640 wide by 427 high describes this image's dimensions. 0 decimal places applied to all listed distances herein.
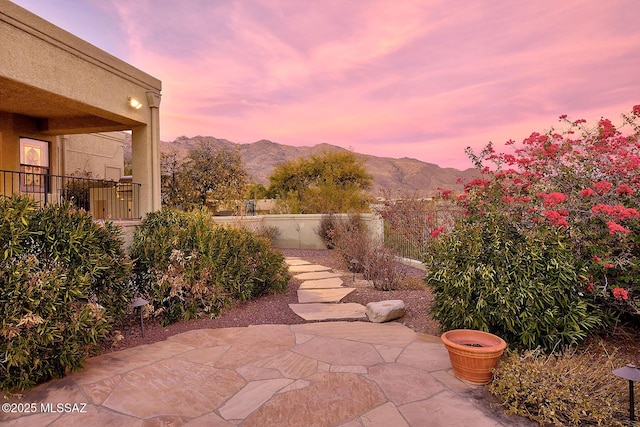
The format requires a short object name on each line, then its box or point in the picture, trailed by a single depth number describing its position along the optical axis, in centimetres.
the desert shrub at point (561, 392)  230
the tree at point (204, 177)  1468
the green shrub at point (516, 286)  326
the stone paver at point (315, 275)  762
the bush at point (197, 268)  474
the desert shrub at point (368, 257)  657
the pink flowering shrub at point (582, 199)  347
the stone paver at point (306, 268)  845
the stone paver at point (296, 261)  950
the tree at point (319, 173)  2227
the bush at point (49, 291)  274
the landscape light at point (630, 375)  218
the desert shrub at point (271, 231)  1226
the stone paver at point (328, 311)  484
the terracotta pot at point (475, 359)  282
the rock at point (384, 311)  459
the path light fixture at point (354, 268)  731
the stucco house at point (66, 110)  557
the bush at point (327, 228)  1190
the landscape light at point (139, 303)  404
